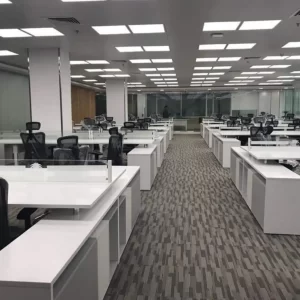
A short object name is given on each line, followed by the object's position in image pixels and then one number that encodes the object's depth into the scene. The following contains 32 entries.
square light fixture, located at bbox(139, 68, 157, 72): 11.90
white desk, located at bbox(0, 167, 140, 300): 1.49
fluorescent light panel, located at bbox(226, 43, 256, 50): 7.47
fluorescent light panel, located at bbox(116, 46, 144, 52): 7.82
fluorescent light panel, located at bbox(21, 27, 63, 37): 6.20
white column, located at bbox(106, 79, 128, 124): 16.01
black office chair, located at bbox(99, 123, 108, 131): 10.99
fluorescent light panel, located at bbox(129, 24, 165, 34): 5.91
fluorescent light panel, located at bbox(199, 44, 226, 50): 7.54
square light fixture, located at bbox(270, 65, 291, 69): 11.29
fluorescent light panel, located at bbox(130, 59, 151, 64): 9.80
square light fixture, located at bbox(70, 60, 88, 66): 10.04
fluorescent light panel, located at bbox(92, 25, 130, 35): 5.95
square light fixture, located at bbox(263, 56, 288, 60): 9.36
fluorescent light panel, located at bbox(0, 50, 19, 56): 8.73
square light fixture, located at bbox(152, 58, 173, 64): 9.56
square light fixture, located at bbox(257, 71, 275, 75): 13.00
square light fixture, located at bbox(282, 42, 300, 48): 7.41
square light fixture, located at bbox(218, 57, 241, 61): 9.47
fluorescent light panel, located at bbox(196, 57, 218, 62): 9.38
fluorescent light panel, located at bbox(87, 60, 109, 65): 9.98
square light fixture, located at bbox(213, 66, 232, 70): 11.69
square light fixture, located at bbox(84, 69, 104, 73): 12.24
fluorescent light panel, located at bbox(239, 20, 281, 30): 5.62
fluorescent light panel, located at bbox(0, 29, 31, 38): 6.29
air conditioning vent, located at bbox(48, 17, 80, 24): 5.43
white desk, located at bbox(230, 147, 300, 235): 3.80
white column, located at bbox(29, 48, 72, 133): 8.57
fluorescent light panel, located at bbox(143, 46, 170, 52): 7.79
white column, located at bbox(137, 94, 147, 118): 25.96
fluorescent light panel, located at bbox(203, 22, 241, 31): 5.68
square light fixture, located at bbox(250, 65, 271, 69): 11.23
